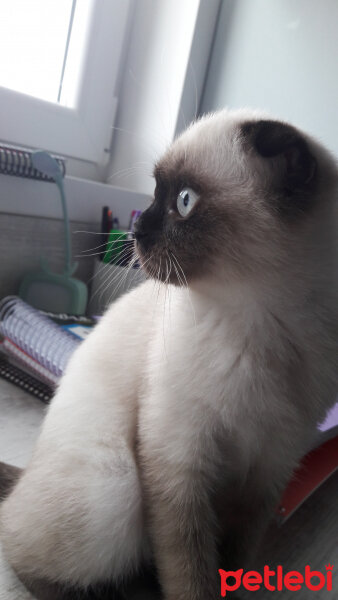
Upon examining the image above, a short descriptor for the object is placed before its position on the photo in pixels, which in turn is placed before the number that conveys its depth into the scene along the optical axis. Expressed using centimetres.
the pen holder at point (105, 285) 115
